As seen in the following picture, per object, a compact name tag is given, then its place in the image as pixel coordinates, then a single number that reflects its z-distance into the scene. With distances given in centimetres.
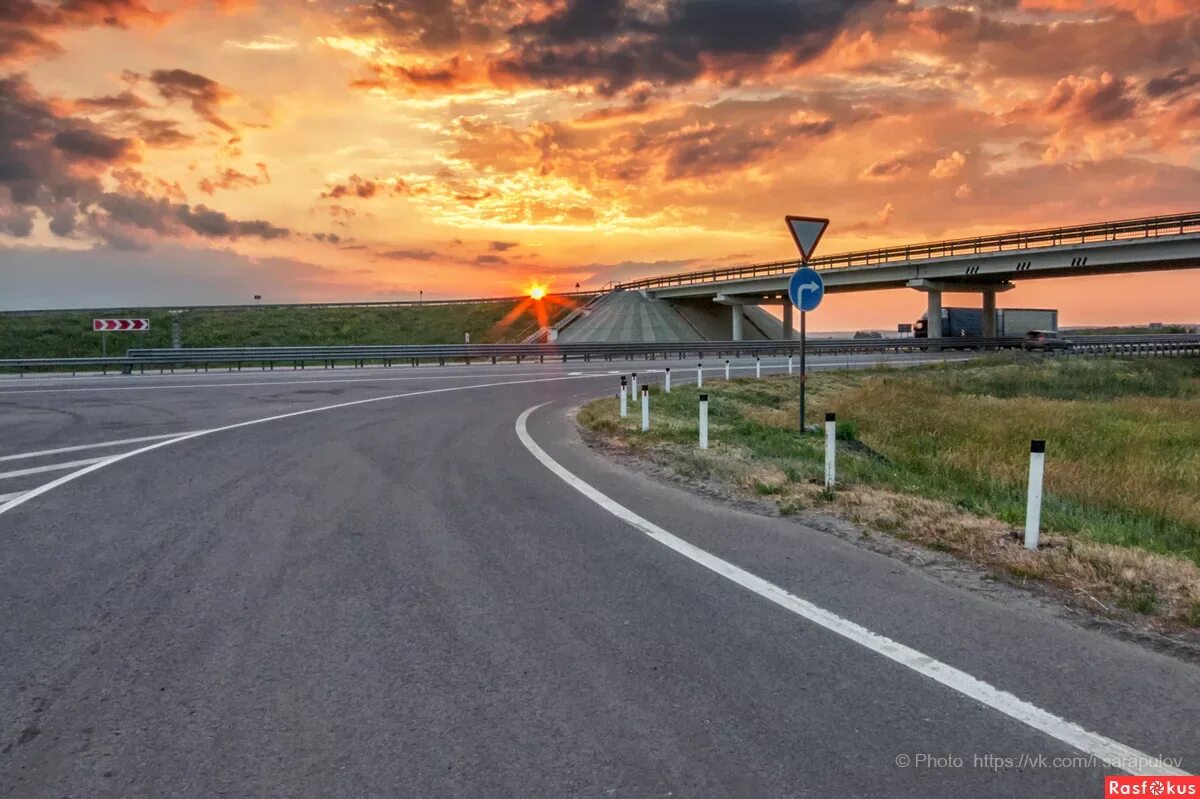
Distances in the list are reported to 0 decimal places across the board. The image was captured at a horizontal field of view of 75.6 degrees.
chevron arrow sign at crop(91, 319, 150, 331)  3906
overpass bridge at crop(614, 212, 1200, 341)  4406
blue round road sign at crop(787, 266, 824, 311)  1284
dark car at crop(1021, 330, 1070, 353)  5350
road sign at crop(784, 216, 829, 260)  1279
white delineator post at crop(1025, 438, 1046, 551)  641
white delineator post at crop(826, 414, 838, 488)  888
